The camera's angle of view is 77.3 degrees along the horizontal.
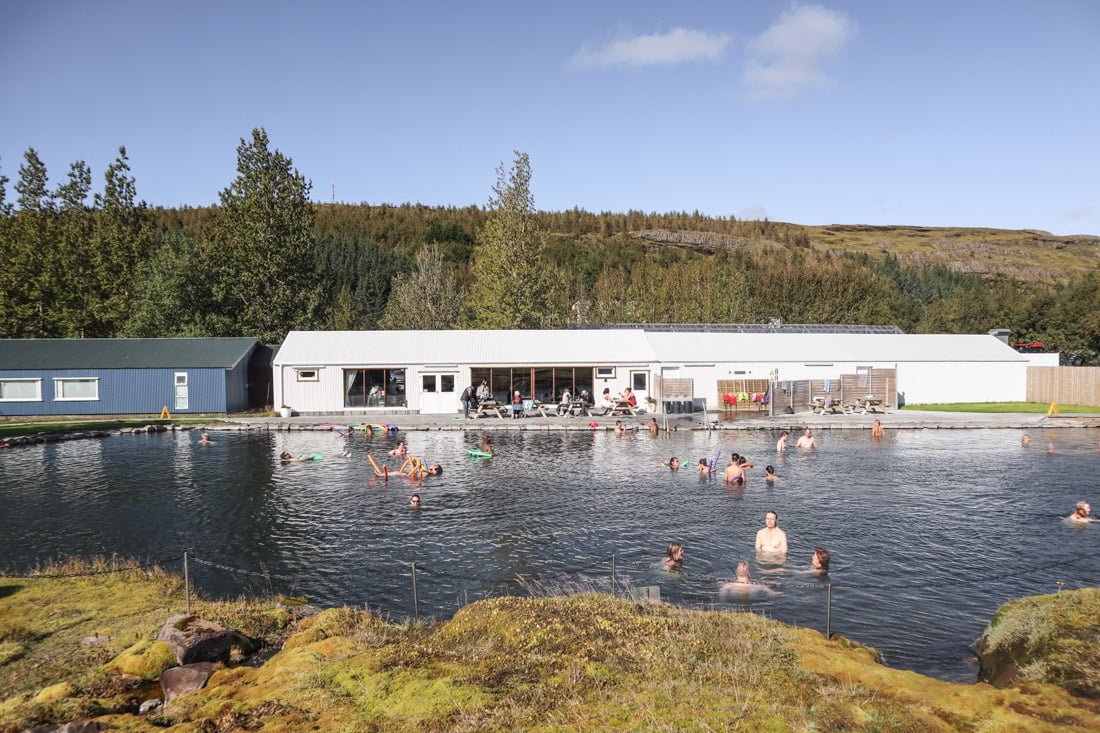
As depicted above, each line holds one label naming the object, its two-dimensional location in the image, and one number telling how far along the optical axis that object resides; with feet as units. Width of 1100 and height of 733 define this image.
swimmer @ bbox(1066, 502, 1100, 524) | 60.18
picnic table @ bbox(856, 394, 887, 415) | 134.92
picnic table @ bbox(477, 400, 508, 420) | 128.47
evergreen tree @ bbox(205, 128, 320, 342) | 183.11
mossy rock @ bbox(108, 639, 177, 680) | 29.99
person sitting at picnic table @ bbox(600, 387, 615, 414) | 132.48
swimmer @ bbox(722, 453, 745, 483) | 74.74
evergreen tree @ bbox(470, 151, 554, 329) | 181.37
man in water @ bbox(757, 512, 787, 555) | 52.37
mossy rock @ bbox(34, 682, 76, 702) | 26.78
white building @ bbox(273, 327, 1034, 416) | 132.77
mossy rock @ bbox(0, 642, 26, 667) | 32.32
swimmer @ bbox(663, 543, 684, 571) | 49.26
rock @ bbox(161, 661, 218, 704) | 28.30
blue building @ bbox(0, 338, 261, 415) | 131.13
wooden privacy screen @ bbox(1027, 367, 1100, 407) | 143.74
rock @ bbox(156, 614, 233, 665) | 31.27
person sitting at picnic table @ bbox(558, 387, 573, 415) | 130.82
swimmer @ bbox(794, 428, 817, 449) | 95.55
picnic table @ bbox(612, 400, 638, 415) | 131.23
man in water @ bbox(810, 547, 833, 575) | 48.83
